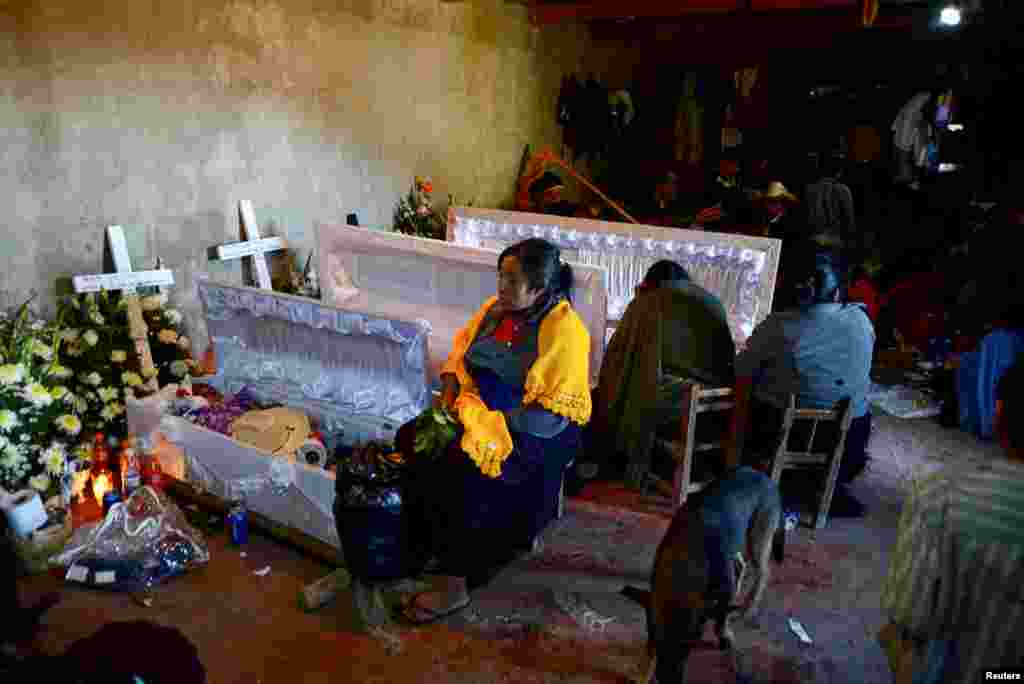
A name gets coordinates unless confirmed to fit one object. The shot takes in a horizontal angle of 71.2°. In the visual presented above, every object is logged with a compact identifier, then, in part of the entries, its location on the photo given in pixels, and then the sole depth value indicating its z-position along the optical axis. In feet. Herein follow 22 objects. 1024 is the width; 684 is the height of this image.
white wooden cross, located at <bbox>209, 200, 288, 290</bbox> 16.51
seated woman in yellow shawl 9.39
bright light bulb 21.42
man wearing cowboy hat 20.29
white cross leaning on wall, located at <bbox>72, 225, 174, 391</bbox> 13.37
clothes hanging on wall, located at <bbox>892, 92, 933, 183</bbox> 26.53
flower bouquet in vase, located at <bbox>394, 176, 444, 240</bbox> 21.88
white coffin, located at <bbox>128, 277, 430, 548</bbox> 10.47
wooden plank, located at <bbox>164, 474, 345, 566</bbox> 10.30
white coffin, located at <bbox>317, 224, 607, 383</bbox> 12.48
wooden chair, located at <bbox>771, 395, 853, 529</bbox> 10.96
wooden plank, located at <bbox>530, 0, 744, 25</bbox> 25.11
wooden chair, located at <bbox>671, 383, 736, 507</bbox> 11.23
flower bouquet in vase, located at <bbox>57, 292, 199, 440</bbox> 12.53
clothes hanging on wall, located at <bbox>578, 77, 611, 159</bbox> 31.22
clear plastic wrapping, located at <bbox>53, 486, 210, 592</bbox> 9.71
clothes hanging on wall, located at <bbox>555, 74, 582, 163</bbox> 31.09
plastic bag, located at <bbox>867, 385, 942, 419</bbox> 16.60
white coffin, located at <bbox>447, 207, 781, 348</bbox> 14.49
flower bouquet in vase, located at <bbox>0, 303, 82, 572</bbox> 10.21
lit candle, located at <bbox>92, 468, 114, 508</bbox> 11.53
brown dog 7.19
